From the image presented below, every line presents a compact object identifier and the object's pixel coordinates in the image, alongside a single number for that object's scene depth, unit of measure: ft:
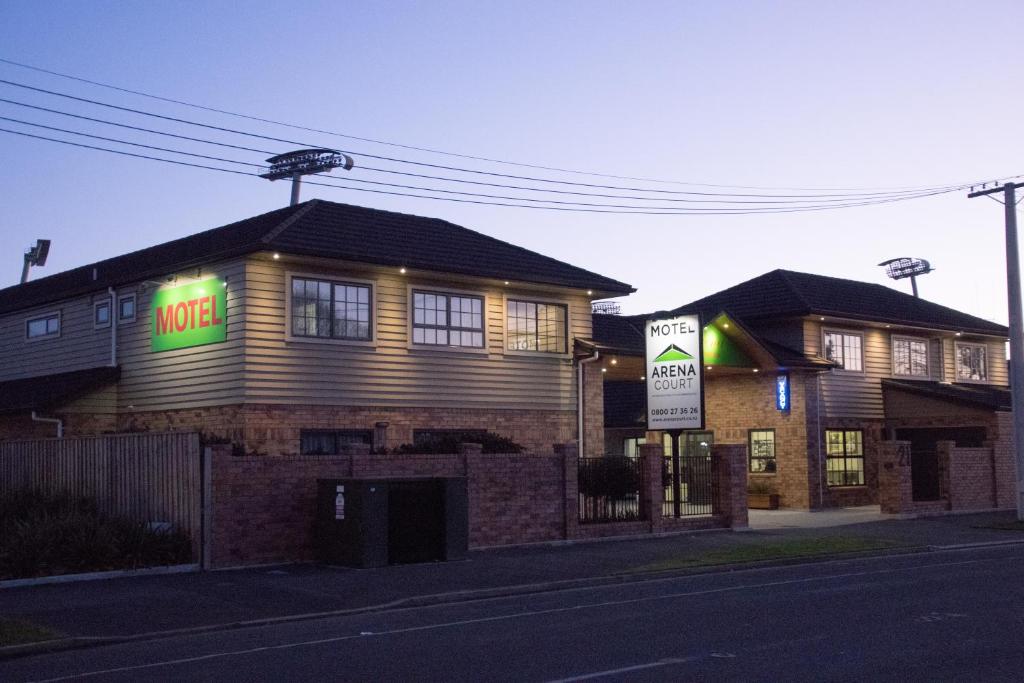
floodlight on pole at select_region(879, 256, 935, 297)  196.34
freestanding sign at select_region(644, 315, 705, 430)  84.12
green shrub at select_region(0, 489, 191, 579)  55.62
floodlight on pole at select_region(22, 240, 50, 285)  150.71
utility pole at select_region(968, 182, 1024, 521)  91.81
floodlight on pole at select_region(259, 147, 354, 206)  127.54
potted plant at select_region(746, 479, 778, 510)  113.60
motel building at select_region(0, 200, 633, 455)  81.25
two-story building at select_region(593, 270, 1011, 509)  111.65
